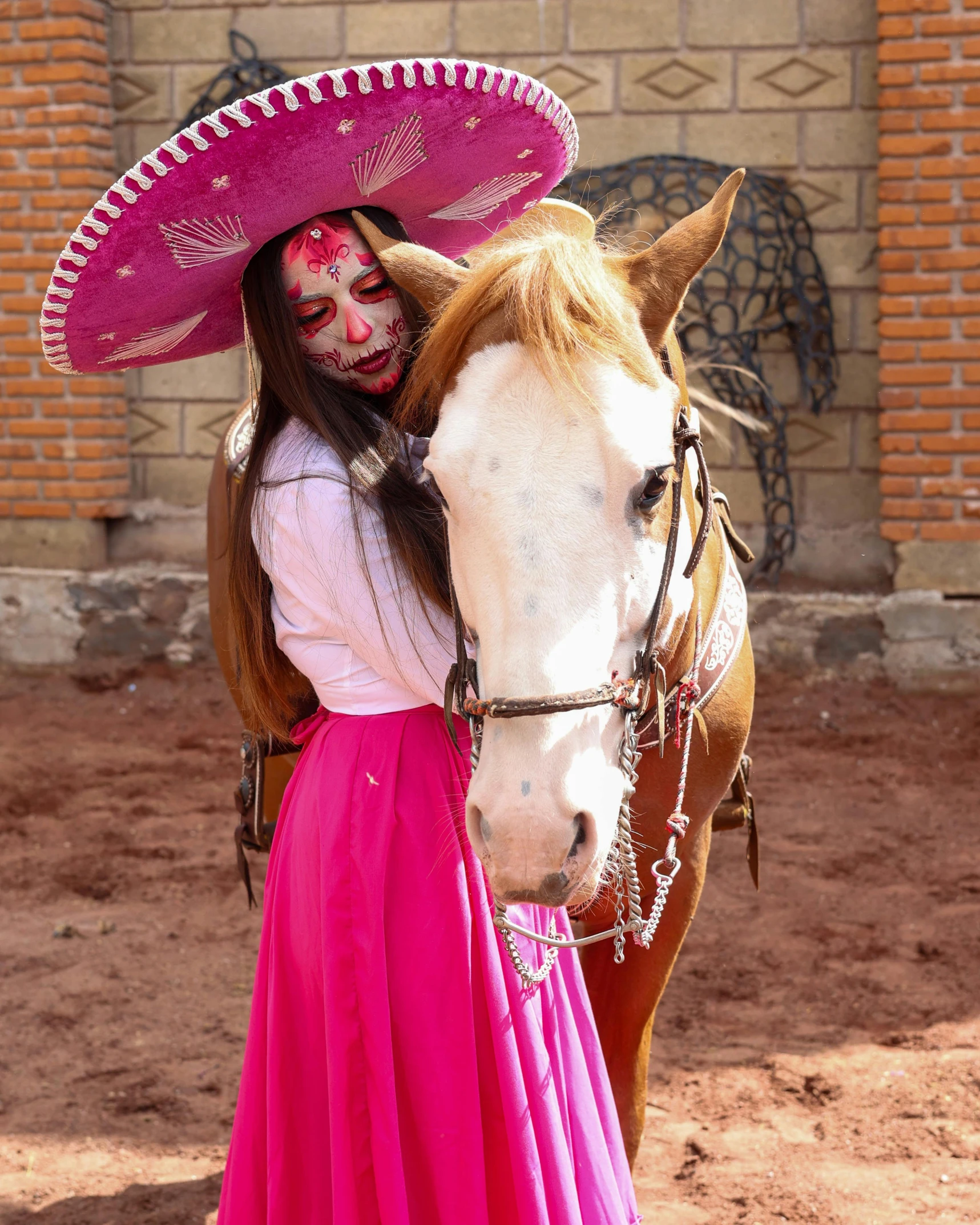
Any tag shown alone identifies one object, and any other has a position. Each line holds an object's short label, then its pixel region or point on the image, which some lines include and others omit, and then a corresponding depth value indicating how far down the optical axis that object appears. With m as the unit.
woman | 1.66
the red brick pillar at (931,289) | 5.27
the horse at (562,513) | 1.33
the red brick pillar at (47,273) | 6.14
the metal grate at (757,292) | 5.80
